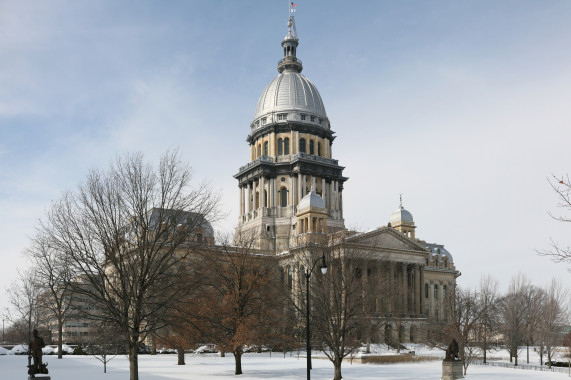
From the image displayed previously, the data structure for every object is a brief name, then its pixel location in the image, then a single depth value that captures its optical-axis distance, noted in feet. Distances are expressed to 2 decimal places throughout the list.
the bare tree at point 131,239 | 103.24
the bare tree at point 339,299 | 130.82
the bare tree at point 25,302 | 230.27
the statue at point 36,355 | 97.25
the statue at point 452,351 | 125.70
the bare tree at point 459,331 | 159.25
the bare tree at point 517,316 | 206.39
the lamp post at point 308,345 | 98.78
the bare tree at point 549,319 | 199.00
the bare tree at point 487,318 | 189.41
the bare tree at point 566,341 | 227.49
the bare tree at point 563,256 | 54.90
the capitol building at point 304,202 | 301.84
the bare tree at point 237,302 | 141.79
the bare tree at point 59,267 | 105.19
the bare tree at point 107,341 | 148.72
